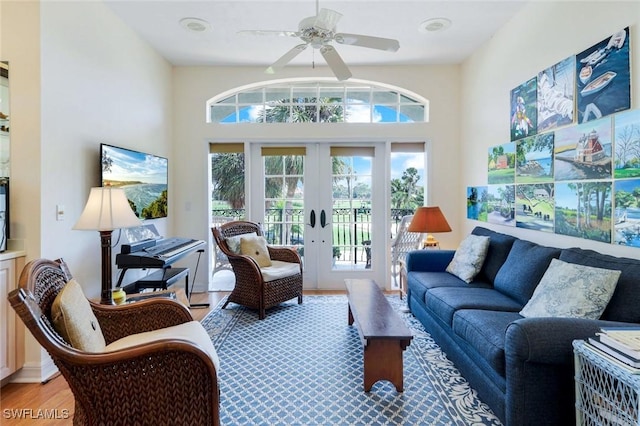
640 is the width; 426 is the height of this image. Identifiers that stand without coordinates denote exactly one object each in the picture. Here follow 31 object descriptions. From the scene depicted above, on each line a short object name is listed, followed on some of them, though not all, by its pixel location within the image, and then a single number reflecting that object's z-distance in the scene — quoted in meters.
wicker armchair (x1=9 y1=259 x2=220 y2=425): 1.45
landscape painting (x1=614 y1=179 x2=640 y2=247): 2.08
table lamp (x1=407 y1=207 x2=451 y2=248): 3.66
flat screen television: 3.05
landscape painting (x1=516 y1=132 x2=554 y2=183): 2.84
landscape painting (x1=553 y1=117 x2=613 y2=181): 2.29
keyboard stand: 3.16
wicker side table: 1.36
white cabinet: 2.23
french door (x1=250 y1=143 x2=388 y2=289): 4.74
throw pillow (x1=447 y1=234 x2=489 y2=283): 3.13
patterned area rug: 1.98
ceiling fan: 2.23
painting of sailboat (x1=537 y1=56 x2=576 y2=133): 2.61
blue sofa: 1.64
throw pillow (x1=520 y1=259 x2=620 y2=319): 1.88
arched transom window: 4.72
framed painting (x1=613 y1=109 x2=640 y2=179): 2.07
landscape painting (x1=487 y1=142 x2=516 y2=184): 3.35
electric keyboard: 2.98
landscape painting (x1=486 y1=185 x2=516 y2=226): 3.37
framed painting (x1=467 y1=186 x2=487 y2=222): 3.91
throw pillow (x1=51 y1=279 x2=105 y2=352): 1.51
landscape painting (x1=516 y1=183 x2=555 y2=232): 2.83
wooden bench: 2.13
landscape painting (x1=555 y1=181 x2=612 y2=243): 2.29
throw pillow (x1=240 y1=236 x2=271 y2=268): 3.91
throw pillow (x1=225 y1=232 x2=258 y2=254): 3.81
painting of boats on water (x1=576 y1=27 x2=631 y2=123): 2.17
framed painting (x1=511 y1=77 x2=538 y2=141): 3.05
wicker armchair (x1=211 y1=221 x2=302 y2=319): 3.55
